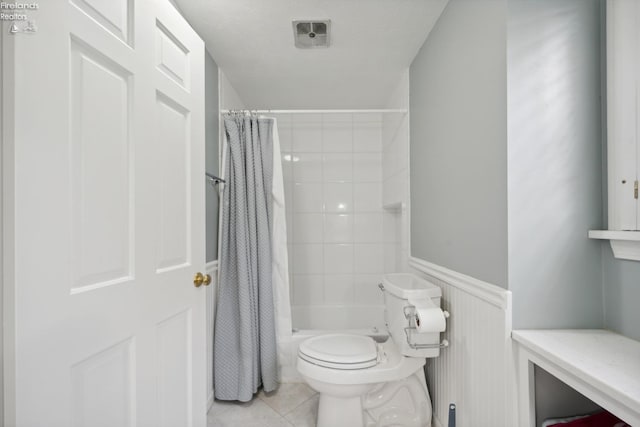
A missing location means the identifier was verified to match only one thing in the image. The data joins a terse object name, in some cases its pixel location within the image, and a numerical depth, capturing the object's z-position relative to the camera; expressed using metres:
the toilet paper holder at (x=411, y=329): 1.46
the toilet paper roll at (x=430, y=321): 1.36
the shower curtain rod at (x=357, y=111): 2.20
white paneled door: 0.63
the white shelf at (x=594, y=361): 0.70
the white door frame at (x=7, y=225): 0.60
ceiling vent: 1.69
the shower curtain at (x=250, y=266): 1.99
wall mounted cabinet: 0.97
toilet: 1.49
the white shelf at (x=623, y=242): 0.94
